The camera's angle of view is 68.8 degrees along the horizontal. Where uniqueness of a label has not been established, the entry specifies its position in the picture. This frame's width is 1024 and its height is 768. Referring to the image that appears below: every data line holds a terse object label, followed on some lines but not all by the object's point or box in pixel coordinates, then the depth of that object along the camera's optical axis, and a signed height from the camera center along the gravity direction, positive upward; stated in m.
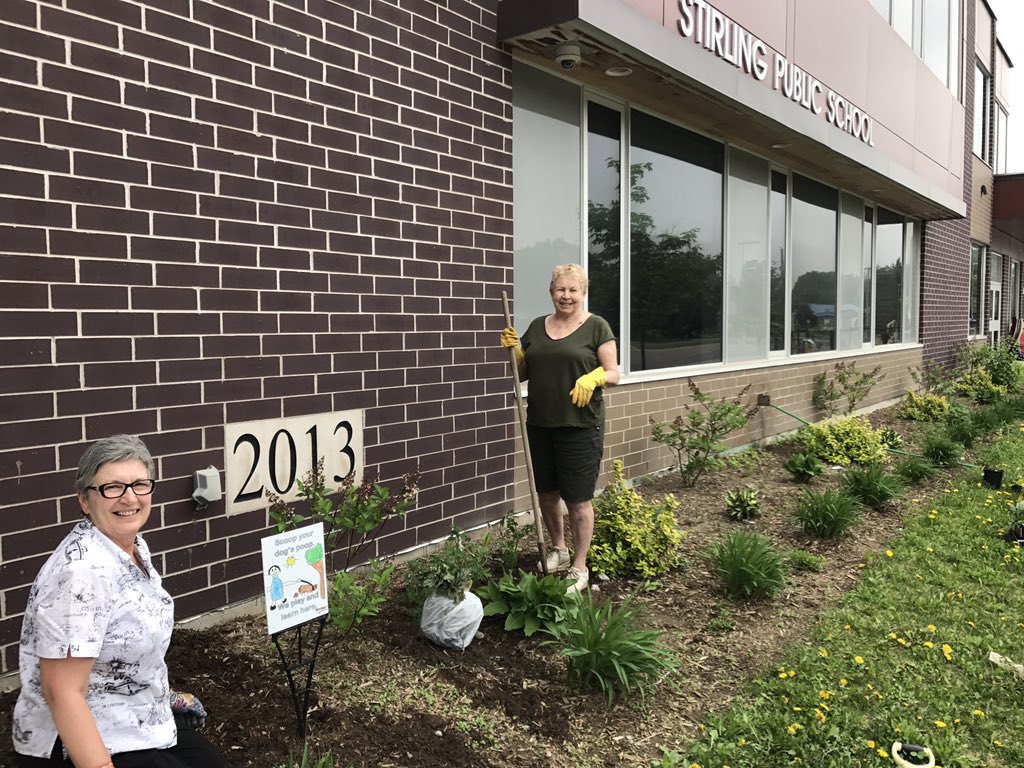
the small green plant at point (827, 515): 5.50 -1.37
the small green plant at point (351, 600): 3.24 -1.18
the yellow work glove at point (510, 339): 4.44 -0.02
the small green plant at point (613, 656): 3.22 -1.40
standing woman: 4.22 -0.35
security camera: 5.34 +2.01
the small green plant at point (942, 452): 7.96 -1.30
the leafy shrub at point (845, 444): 8.12 -1.23
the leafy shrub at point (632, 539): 4.64 -1.30
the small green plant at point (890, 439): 8.91 -1.31
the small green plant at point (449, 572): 3.54 -1.17
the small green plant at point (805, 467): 7.37 -1.34
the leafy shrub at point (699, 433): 7.12 -0.97
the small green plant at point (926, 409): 11.53 -1.21
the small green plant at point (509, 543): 4.40 -1.35
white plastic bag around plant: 3.50 -1.34
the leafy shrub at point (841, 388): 10.64 -0.83
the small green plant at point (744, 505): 6.07 -1.41
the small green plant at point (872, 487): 6.36 -1.34
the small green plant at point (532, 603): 3.71 -1.36
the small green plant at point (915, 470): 7.32 -1.37
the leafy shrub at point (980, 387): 13.59 -1.09
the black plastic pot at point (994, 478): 7.07 -1.41
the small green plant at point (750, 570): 4.32 -1.38
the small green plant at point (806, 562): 4.98 -1.54
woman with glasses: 1.80 -0.76
